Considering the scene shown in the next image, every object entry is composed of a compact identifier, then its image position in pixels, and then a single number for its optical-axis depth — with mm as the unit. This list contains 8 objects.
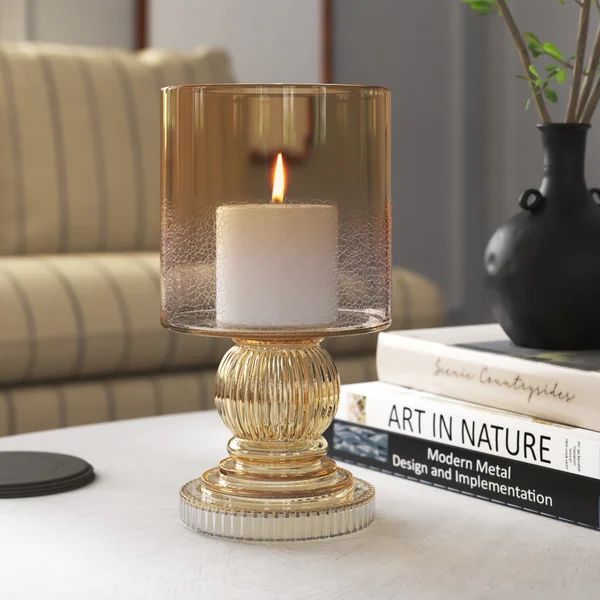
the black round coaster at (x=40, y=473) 1599
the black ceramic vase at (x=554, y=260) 1707
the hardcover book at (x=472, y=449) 1553
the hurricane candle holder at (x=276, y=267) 1502
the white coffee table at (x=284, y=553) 1401
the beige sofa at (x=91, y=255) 2977
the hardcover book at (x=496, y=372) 1591
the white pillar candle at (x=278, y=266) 1501
